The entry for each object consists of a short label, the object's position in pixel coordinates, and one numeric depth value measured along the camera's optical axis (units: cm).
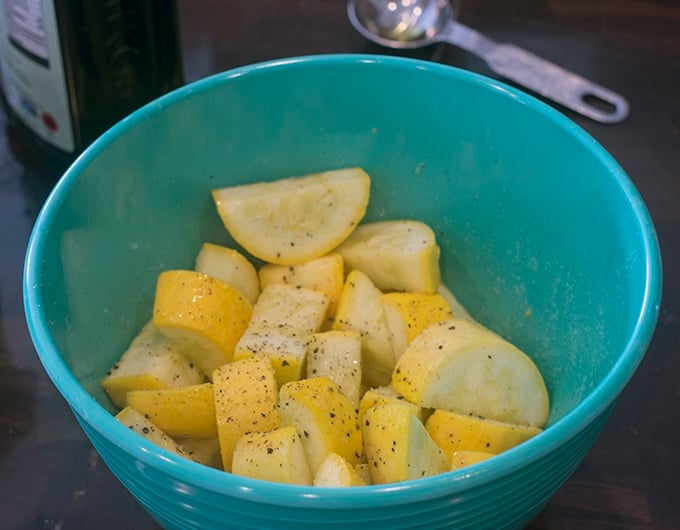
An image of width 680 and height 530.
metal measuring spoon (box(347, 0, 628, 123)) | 41
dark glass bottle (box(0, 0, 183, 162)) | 35
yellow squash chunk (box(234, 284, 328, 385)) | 29
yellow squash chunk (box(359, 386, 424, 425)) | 28
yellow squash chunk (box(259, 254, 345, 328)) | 32
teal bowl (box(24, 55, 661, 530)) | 24
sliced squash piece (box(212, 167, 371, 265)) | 32
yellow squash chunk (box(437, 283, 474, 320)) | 33
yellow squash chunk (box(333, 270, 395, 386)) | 31
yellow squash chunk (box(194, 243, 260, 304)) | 32
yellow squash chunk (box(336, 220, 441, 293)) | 32
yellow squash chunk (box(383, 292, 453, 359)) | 30
